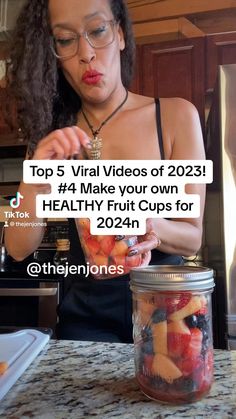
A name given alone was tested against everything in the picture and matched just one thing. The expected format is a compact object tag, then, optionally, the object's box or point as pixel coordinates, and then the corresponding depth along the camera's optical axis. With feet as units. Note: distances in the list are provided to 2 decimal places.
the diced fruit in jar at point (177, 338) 0.85
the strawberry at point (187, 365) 0.85
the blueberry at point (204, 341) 0.88
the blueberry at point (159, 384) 0.86
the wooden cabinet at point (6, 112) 2.97
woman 2.11
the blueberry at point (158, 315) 0.87
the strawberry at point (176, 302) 0.87
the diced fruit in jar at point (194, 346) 0.85
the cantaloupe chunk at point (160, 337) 0.86
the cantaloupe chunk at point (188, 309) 0.86
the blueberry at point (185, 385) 0.85
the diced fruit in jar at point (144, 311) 0.91
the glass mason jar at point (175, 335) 0.85
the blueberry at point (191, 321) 0.87
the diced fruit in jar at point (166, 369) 0.85
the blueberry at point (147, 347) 0.89
